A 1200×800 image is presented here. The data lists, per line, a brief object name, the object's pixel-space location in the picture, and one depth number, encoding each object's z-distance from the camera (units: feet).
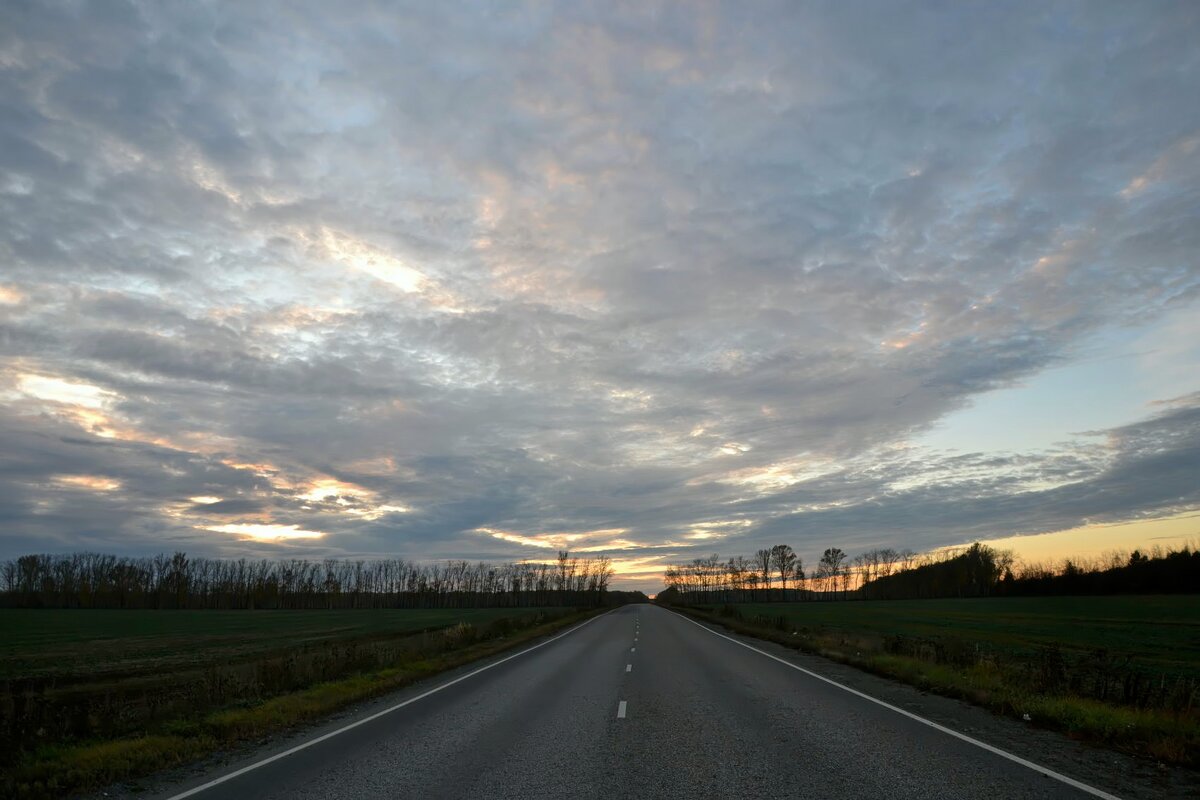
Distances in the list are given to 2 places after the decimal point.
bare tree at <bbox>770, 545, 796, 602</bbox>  619.67
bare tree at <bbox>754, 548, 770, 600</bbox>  645.10
